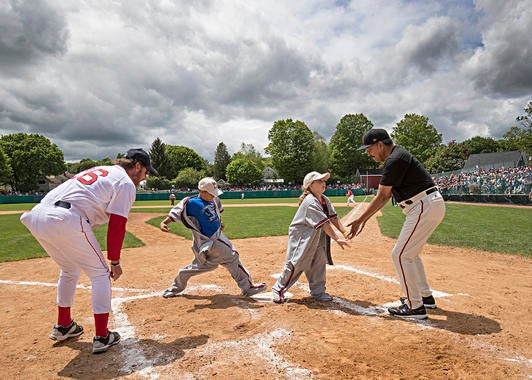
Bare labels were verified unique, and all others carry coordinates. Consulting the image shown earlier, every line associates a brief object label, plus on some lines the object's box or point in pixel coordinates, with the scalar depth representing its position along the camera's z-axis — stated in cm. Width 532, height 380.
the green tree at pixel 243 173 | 6994
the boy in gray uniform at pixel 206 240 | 498
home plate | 492
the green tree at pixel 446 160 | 5491
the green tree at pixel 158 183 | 6419
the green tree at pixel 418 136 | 5934
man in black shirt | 399
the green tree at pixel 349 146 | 6059
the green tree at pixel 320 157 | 6389
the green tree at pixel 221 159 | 8081
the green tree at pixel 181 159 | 8831
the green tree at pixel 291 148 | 5947
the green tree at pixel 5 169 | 5244
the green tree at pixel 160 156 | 7738
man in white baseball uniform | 308
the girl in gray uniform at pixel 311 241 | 466
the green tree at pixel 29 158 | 5709
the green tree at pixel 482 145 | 8212
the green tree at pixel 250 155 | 8850
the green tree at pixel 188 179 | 6550
